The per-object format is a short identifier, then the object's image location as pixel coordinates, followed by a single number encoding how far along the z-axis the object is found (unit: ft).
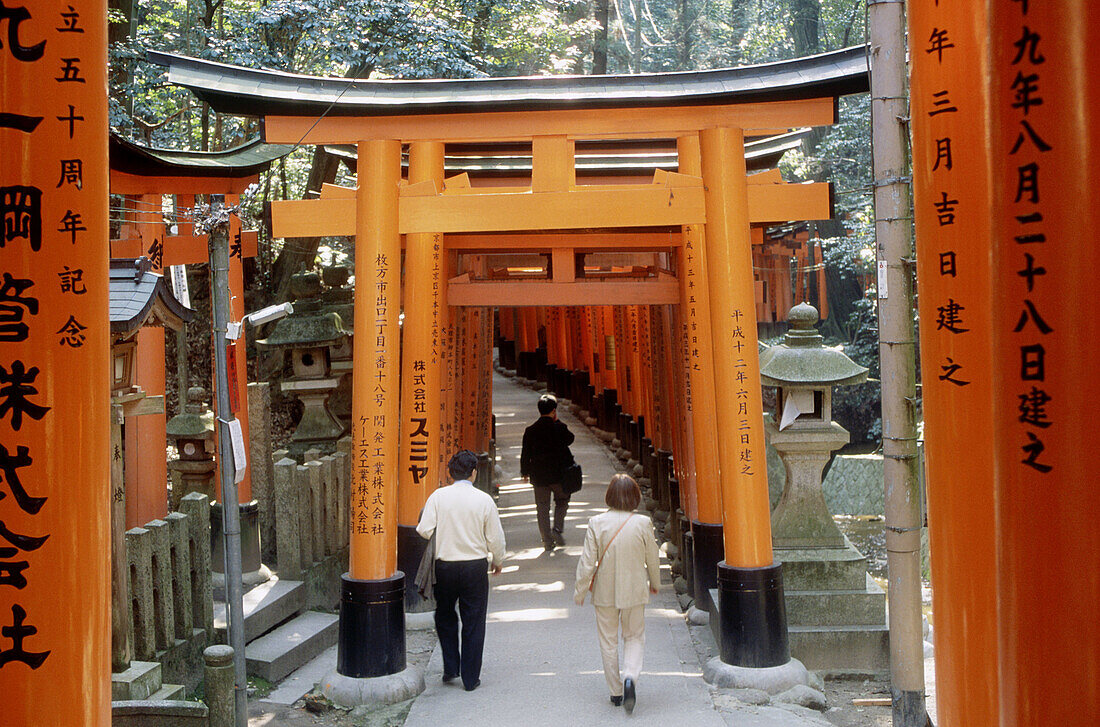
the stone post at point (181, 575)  23.81
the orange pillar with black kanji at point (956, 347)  11.35
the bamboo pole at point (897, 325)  16.47
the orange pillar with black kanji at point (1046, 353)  6.95
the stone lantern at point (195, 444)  33.91
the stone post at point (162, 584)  22.98
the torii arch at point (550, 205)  24.03
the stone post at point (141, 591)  22.03
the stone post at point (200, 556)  24.47
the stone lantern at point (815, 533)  27.30
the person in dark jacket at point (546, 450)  37.43
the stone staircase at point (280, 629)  26.94
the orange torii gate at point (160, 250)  31.78
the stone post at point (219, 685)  19.03
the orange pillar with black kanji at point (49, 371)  9.82
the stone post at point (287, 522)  30.37
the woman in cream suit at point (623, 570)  21.67
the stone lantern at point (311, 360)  39.09
